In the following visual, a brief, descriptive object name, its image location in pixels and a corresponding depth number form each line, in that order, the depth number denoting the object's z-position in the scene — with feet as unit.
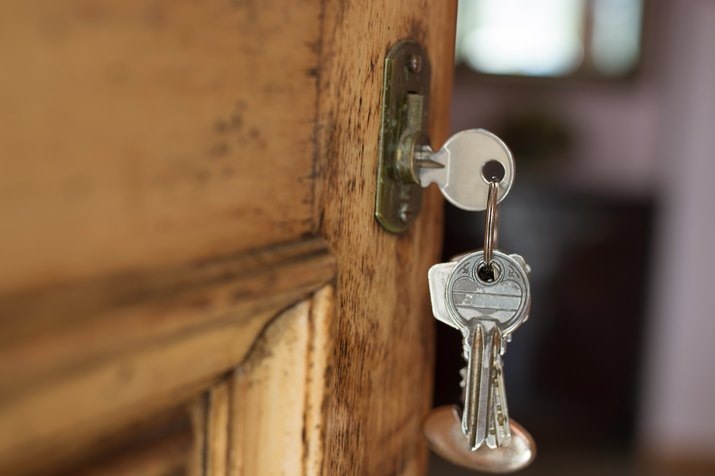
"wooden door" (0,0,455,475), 0.76
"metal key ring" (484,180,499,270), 1.42
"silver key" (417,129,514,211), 1.43
